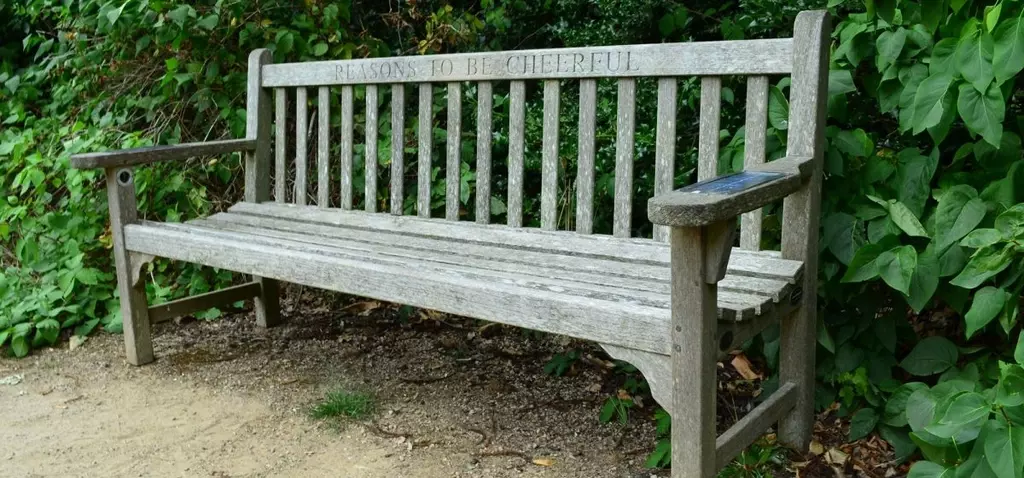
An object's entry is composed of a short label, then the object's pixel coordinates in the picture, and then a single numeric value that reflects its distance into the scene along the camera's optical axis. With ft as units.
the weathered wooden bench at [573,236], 6.37
